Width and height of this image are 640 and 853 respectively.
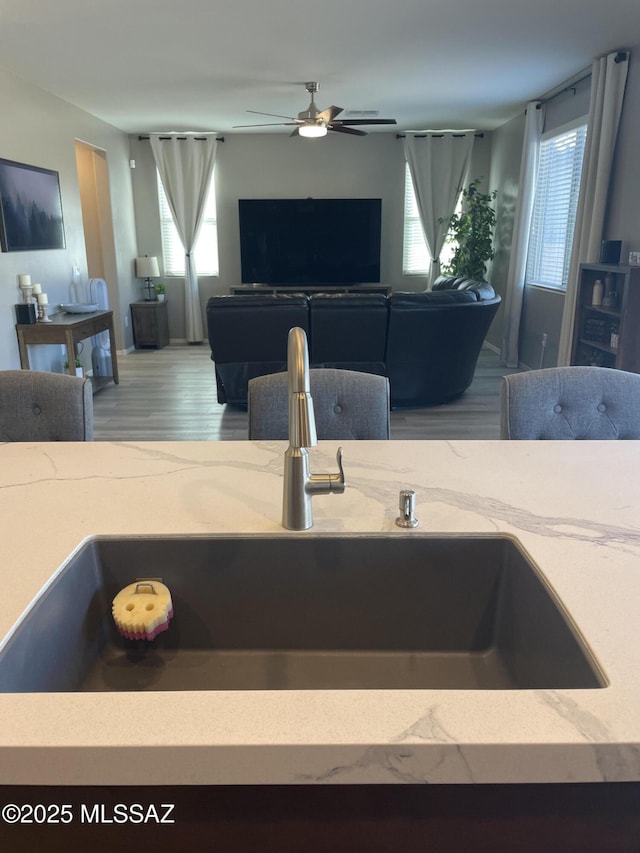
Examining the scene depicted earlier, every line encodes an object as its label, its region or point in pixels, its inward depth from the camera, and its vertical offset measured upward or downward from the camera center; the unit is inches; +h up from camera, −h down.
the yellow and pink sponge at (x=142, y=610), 38.0 -22.2
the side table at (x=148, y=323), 292.2 -39.1
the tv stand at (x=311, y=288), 305.1 -23.8
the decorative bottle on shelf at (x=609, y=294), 165.2 -13.9
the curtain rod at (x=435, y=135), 293.1 +46.8
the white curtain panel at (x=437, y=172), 294.7 +30.6
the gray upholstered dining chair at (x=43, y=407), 69.3 -18.2
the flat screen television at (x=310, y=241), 299.0 -1.3
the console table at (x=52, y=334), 181.6 -27.4
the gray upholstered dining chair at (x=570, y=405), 67.9 -17.4
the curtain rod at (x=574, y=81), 162.2 +47.4
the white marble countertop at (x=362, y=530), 24.3 -19.0
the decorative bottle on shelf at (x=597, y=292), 168.2 -13.7
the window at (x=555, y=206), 204.7 +11.1
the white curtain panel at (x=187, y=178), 293.4 +27.3
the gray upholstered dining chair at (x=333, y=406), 68.5 -17.8
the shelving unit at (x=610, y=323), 149.1 -21.2
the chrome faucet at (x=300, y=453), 37.1 -13.0
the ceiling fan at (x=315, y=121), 197.0 +36.6
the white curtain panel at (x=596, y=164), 163.9 +19.7
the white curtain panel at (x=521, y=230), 226.5 +3.3
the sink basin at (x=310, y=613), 39.5 -24.3
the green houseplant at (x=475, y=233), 274.0 +2.4
